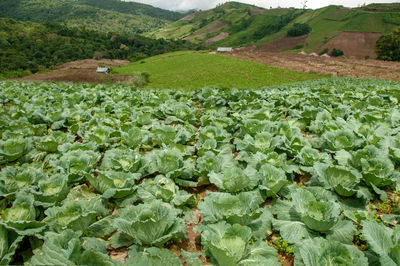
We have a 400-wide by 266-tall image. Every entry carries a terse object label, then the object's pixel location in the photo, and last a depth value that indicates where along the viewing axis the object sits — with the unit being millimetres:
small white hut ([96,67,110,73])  57712
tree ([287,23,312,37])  107438
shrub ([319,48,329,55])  84350
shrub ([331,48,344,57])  78625
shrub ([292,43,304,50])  98612
